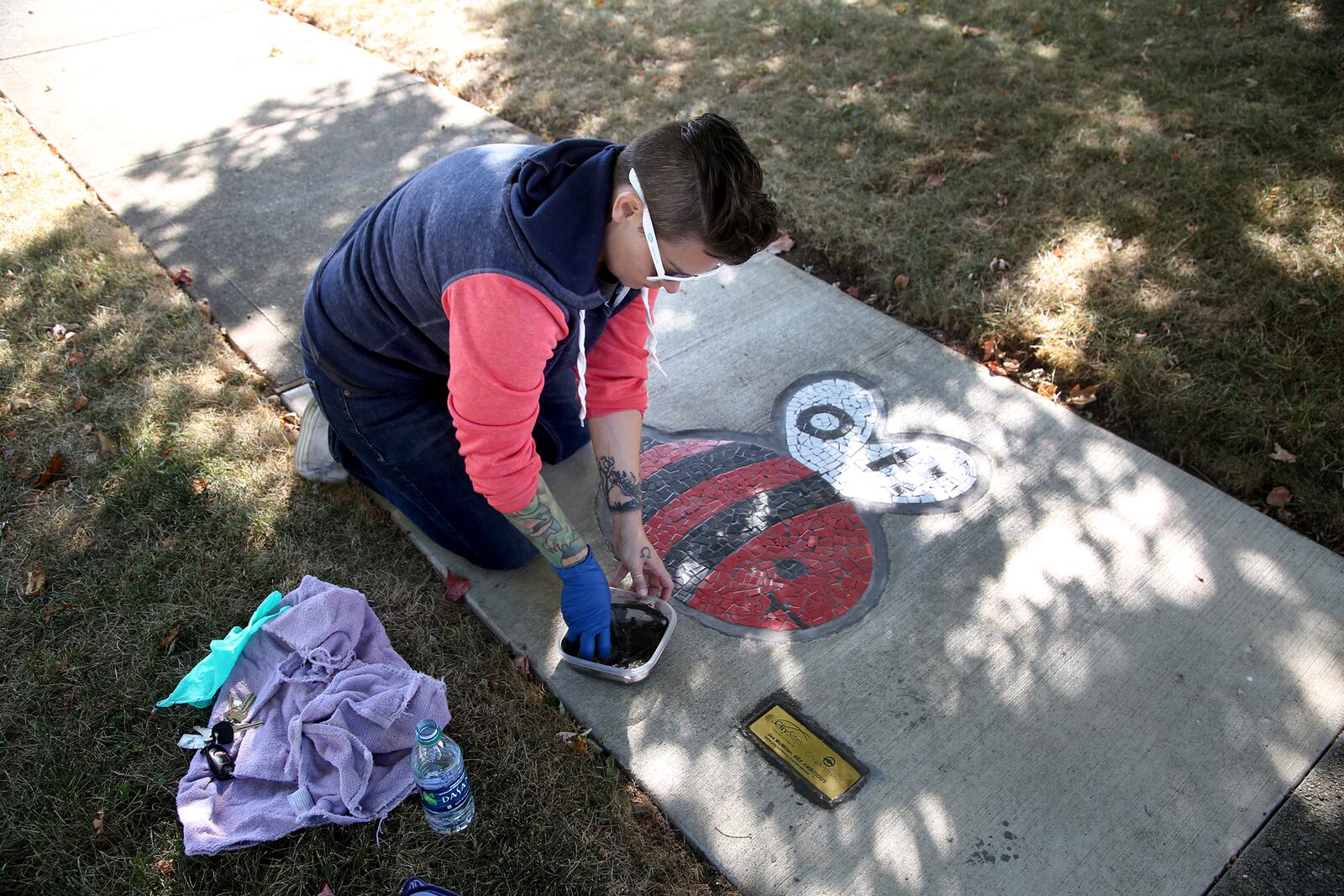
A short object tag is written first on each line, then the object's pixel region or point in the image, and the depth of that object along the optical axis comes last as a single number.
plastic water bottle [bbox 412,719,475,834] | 1.97
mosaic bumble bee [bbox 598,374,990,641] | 2.56
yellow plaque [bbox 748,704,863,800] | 2.13
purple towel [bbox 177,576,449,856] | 2.03
